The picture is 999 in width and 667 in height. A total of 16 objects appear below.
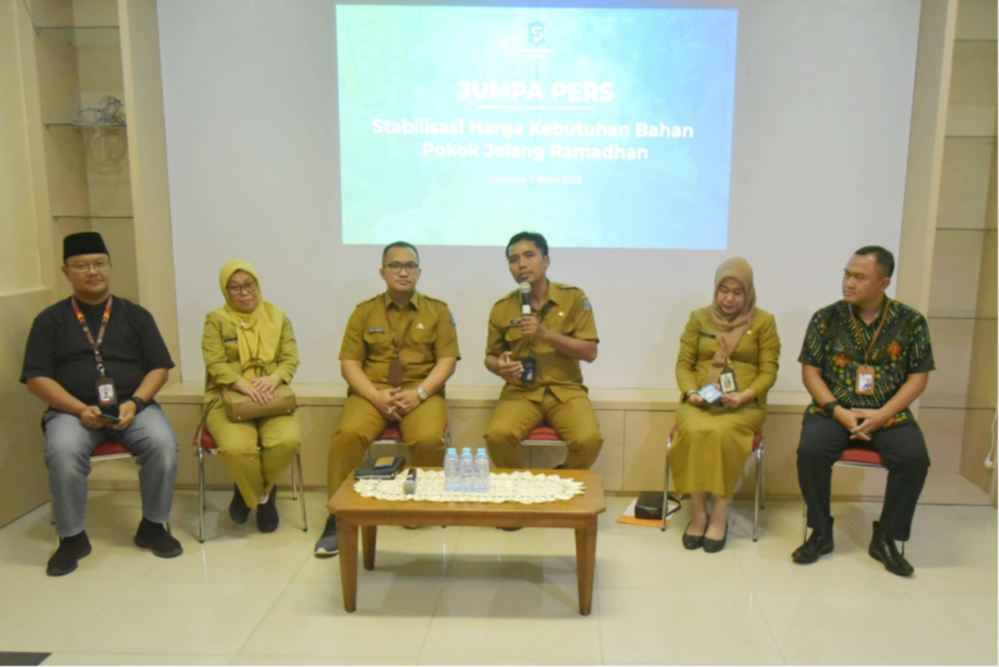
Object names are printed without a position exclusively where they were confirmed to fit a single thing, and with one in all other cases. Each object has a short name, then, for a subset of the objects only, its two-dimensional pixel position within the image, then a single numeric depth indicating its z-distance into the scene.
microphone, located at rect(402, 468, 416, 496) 2.74
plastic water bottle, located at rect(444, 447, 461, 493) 2.80
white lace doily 2.71
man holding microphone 3.45
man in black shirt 3.06
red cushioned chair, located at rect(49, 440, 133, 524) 3.15
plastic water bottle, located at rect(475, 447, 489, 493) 2.78
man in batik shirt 3.06
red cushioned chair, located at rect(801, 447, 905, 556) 3.10
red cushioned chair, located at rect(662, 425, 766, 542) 3.33
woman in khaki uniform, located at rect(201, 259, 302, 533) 3.30
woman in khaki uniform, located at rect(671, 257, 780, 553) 3.27
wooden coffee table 2.60
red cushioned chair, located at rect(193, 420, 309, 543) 3.31
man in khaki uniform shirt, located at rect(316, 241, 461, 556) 3.38
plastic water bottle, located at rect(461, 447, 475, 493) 2.79
